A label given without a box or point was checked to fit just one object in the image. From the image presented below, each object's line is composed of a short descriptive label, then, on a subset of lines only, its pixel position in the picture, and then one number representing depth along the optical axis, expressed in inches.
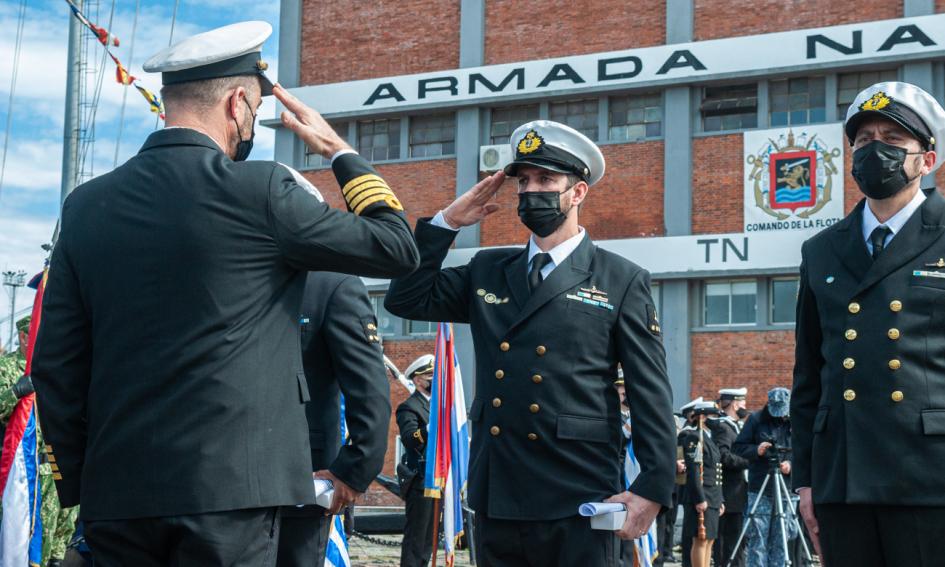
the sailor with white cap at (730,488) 583.8
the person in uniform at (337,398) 186.5
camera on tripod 542.0
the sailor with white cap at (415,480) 512.7
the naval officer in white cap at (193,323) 123.1
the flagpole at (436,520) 453.5
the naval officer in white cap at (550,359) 175.3
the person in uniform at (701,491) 556.4
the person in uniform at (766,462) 544.4
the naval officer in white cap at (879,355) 157.5
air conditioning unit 1154.7
